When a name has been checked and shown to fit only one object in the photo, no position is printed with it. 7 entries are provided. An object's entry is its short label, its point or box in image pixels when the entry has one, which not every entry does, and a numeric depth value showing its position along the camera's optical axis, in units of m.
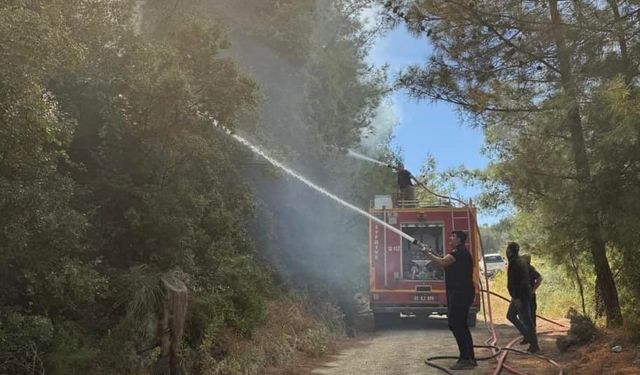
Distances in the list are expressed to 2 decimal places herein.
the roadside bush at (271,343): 6.67
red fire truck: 13.64
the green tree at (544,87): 6.83
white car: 33.14
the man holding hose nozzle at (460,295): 7.33
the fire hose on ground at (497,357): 6.89
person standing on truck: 14.85
